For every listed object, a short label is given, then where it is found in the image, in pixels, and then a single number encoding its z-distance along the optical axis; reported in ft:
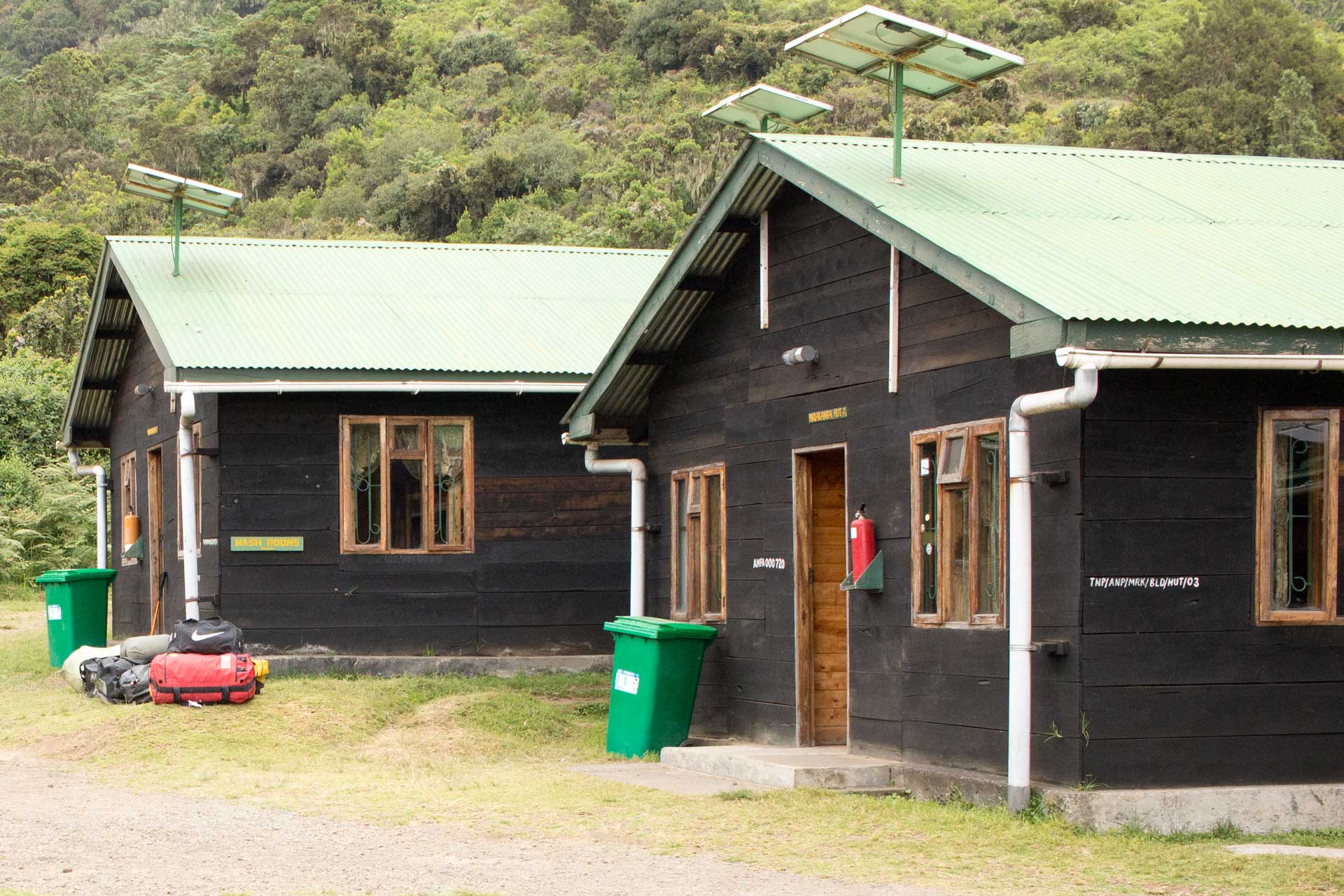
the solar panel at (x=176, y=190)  58.95
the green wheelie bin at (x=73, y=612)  65.87
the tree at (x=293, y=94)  295.07
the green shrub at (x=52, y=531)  106.11
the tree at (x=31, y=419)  121.19
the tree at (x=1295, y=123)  184.24
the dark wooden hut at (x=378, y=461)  57.57
